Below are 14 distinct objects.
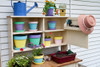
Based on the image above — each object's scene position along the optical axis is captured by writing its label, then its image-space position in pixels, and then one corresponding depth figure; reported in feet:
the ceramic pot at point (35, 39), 7.60
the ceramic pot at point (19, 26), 7.12
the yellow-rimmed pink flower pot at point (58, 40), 8.71
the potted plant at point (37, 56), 7.18
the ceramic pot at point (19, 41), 7.08
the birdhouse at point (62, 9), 8.58
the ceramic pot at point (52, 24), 8.34
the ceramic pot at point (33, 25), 7.56
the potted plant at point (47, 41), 8.13
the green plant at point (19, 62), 6.24
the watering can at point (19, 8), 6.83
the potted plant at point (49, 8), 7.88
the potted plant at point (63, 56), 7.35
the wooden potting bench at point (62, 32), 7.09
